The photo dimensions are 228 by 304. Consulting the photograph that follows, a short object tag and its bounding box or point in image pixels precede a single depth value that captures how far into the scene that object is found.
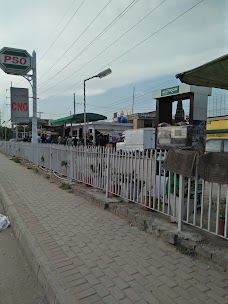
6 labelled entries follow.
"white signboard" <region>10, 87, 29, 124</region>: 18.81
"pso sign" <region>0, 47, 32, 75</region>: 17.44
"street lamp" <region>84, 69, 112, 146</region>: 16.18
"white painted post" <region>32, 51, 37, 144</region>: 18.00
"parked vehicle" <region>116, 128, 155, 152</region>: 16.76
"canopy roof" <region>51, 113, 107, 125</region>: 19.15
